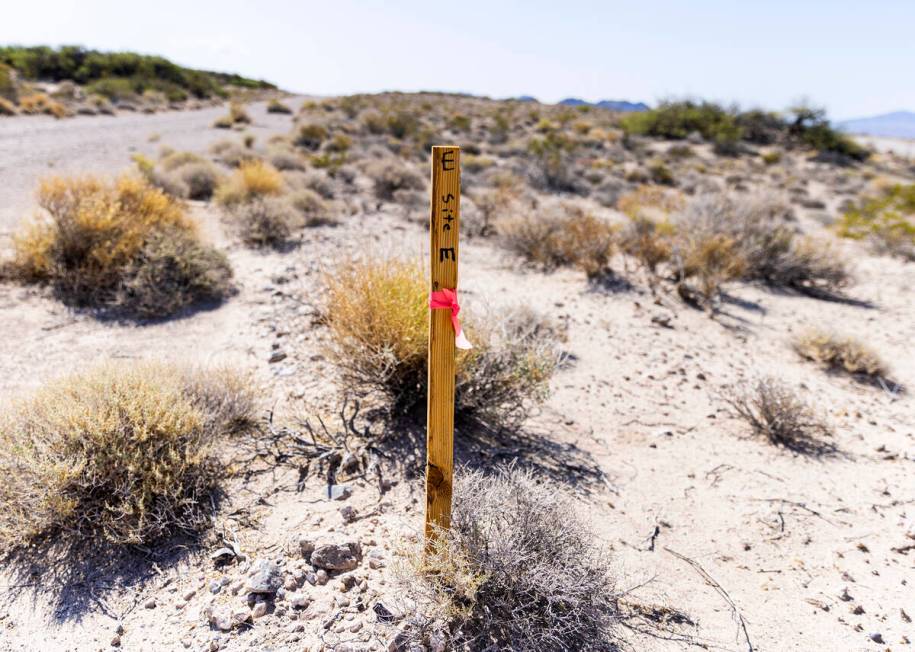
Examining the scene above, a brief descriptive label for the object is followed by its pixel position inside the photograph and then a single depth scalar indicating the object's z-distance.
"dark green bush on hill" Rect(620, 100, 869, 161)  25.44
